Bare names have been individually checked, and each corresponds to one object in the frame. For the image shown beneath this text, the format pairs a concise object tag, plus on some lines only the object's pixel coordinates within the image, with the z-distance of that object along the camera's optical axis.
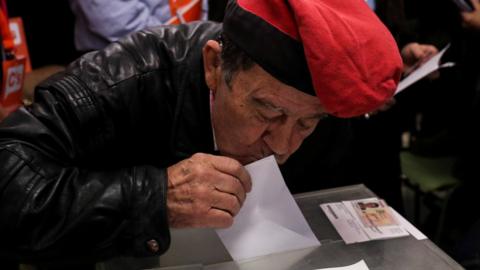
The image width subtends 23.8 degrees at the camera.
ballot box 1.39
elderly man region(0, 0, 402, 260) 1.32
